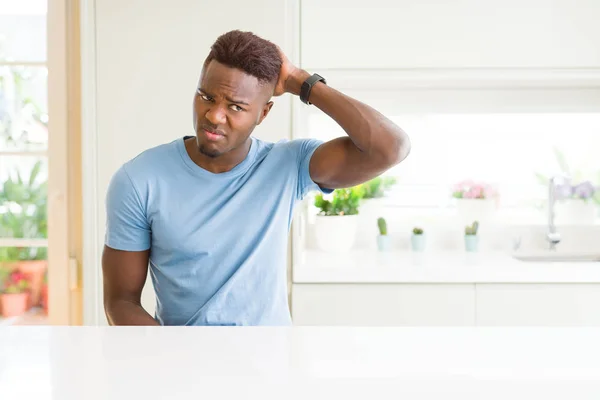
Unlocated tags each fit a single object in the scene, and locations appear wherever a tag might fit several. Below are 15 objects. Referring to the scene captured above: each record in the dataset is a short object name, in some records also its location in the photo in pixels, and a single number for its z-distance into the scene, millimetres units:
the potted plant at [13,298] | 2676
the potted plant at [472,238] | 2830
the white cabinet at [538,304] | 2332
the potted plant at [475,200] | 2969
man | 1359
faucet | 2893
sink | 2855
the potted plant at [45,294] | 2634
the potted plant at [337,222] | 2703
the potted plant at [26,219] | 2602
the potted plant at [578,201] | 2990
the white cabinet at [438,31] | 2439
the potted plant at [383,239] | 2852
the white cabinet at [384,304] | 2350
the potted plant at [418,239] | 2854
